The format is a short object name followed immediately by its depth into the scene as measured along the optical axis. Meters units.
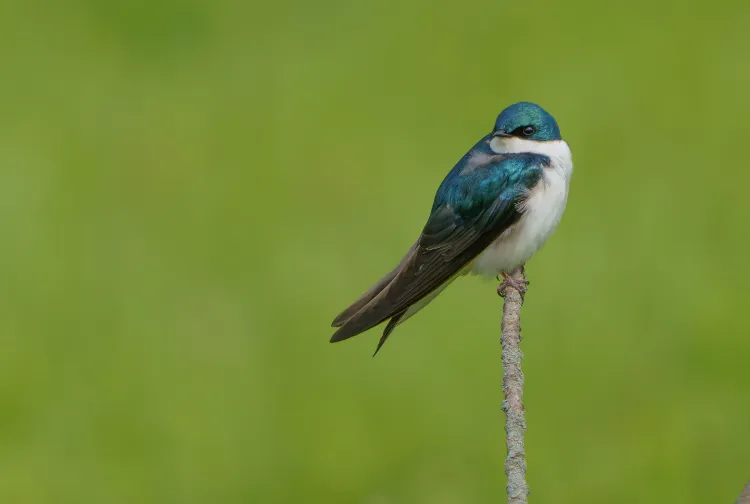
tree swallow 8.74
